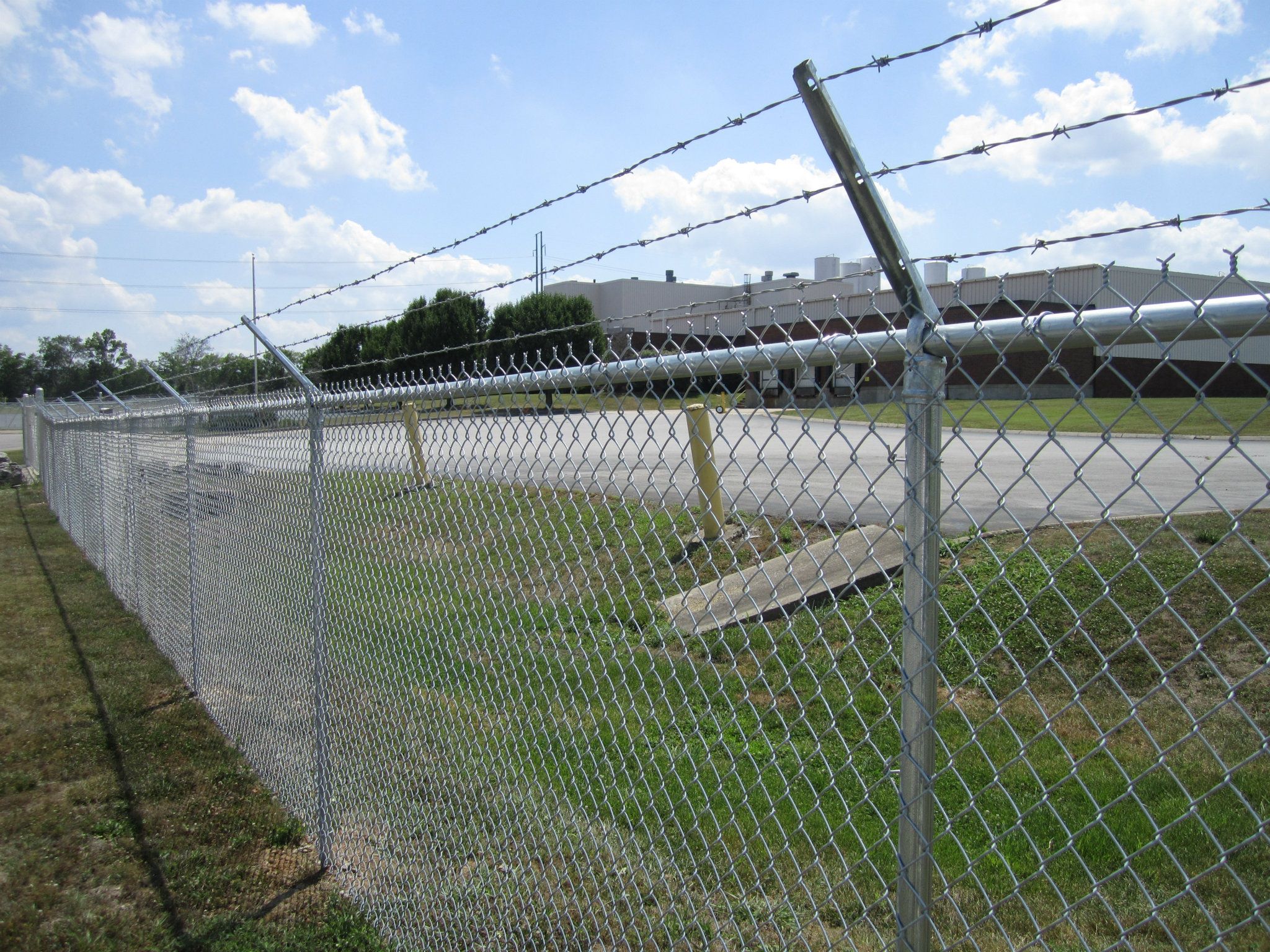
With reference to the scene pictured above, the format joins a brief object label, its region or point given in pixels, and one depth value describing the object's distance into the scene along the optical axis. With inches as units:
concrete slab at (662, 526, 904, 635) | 227.9
